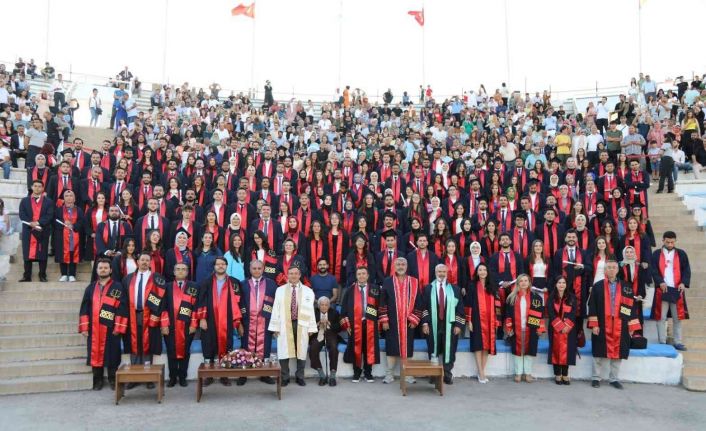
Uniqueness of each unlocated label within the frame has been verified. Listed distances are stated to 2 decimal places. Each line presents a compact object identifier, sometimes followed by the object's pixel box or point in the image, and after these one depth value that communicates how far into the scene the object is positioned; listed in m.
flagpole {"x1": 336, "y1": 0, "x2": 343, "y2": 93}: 31.38
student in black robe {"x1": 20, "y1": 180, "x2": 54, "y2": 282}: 9.28
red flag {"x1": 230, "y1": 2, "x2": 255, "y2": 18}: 28.50
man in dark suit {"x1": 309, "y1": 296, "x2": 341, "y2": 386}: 8.09
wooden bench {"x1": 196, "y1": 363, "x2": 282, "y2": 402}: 7.11
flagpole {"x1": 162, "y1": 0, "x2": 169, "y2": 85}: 28.34
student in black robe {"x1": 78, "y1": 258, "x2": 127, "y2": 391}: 7.62
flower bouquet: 7.24
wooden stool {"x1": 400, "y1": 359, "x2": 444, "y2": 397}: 7.45
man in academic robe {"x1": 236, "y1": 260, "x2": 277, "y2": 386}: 8.10
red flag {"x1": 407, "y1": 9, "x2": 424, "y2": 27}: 30.44
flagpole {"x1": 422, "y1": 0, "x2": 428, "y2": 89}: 31.08
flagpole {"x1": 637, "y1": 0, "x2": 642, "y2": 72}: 28.14
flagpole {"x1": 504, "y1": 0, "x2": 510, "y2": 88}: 29.52
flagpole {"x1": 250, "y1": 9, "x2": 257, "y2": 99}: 29.74
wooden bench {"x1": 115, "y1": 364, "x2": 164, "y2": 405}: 6.89
